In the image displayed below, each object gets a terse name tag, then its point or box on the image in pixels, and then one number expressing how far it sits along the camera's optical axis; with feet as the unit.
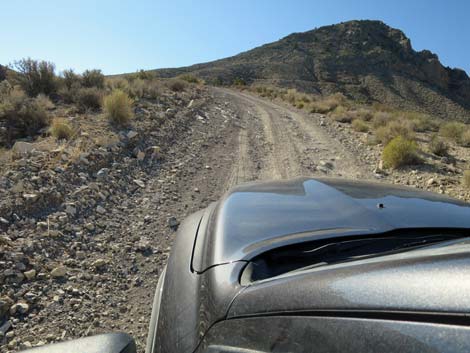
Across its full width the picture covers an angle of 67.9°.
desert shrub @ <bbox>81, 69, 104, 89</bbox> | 39.86
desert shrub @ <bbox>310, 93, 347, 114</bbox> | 55.16
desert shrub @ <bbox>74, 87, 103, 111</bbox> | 31.65
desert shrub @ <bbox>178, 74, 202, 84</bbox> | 82.33
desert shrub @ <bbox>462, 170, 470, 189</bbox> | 20.76
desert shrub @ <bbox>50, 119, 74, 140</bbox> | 22.66
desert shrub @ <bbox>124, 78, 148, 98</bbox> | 37.07
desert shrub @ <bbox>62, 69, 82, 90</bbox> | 38.27
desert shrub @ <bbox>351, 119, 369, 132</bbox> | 38.50
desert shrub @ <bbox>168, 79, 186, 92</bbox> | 50.53
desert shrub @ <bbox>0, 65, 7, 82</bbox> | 51.73
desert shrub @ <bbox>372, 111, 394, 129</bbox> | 40.16
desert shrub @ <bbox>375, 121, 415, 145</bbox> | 31.81
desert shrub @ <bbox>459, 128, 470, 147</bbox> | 33.19
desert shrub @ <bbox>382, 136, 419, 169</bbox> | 25.17
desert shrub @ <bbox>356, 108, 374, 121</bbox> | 46.32
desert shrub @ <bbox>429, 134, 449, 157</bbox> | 28.19
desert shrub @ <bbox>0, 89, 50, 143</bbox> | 25.40
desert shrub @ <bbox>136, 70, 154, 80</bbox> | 53.75
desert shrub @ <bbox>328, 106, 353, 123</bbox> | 45.32
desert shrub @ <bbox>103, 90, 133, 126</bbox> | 27.58
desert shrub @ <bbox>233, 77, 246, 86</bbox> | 137.62
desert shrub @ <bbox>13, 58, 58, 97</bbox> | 36.63
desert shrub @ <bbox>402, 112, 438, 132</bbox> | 41.14
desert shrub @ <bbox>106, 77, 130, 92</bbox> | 38.69
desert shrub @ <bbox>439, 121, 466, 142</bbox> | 35.73
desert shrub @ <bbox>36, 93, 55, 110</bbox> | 29.74
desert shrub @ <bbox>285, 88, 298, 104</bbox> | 74.54
